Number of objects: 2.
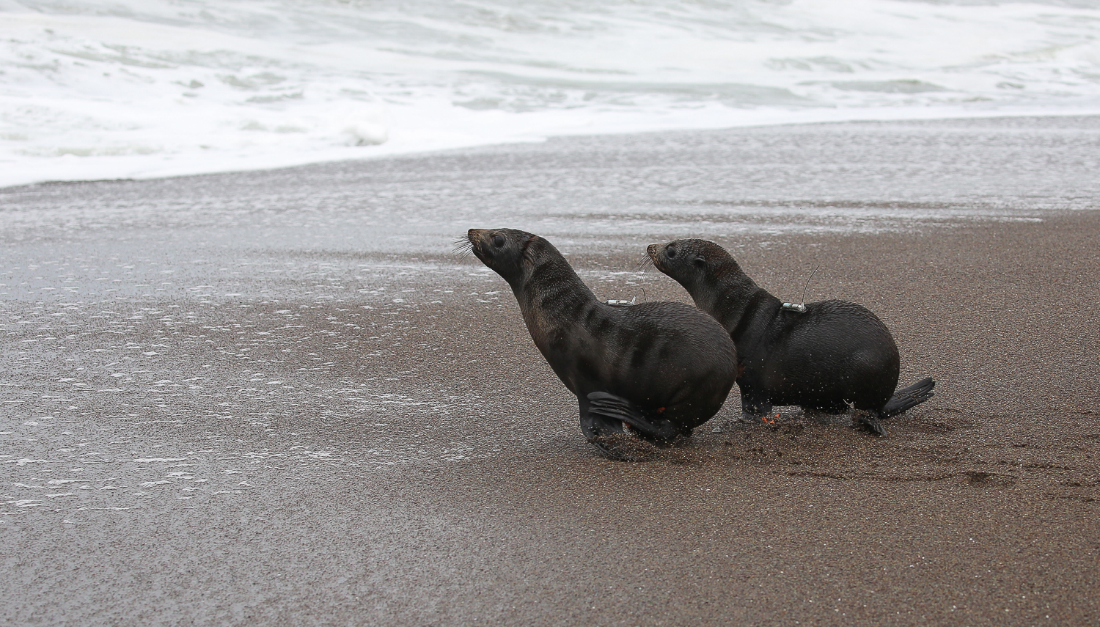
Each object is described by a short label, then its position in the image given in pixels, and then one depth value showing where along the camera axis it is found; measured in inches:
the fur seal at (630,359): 251.8
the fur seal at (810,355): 268.2
